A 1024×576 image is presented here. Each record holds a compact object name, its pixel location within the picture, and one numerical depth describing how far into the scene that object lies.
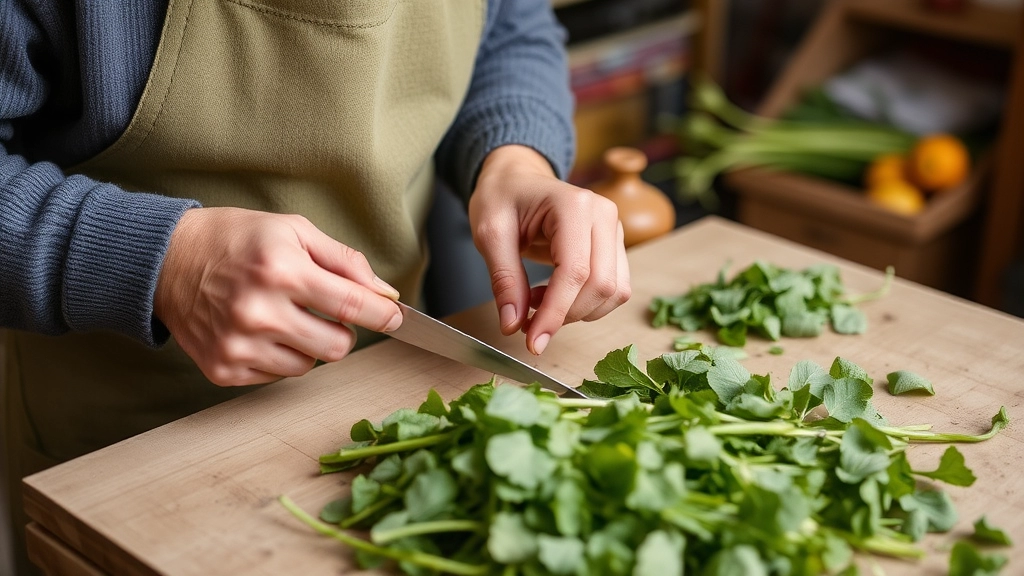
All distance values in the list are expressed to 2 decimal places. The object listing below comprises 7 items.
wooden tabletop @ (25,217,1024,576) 0.73
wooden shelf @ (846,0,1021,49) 2.16
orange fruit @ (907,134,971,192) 2.17
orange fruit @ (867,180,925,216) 2.14
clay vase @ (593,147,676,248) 1.31
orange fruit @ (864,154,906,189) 2.21
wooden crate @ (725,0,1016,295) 2.13
